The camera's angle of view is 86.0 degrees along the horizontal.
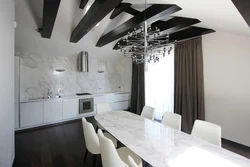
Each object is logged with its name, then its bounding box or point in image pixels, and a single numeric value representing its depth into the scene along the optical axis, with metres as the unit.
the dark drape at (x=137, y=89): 4.98
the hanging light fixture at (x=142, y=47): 1.92
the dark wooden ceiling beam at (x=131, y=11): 2.87
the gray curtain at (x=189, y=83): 3.30
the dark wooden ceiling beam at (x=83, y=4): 2.76
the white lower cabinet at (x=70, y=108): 4.17
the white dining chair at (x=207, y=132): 1.73
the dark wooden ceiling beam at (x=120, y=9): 2.70
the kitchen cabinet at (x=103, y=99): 4.88
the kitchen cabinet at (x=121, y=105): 5.43
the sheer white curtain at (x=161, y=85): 4.05
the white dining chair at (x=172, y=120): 2.24
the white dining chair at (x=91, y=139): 1.88
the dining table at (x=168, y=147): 1.24
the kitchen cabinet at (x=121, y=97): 5.40
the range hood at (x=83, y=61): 4.60
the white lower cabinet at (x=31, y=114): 3.48
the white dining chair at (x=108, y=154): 1.33
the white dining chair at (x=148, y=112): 2.79
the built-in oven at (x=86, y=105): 4.49
